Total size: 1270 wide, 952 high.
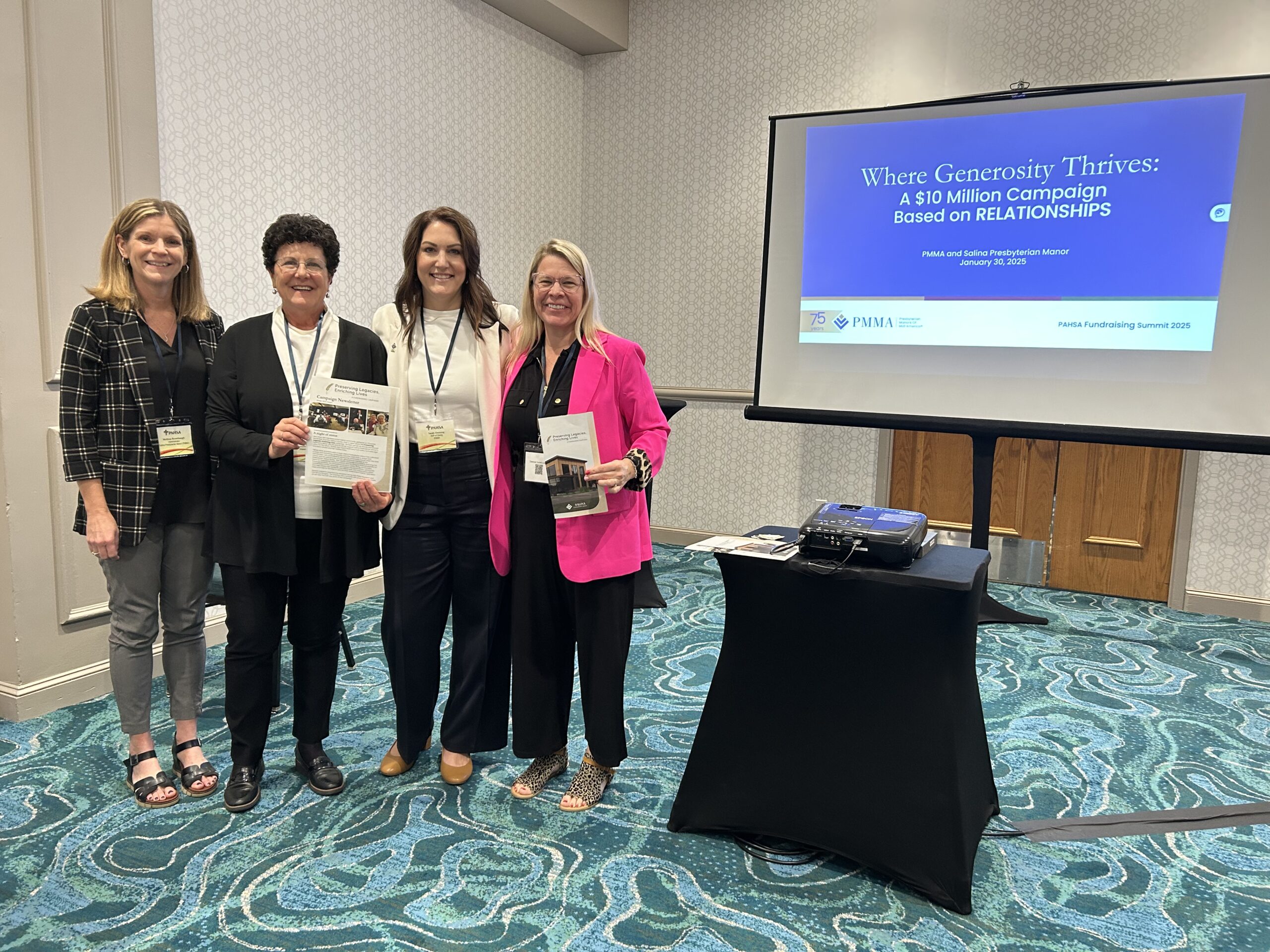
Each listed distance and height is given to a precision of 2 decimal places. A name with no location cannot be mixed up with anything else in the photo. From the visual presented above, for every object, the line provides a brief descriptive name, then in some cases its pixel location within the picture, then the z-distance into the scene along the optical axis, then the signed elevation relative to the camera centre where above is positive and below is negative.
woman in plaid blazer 2.12 -0.21
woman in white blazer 2.16 -0.26
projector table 1.83 -0.75
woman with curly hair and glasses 2.10 -0.32
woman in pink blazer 2.12 -0.36
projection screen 3.19 +0.49
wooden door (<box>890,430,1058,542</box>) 4.56 -0.52
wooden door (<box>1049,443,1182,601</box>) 4.32 -0.66
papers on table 1.96 -0.39
